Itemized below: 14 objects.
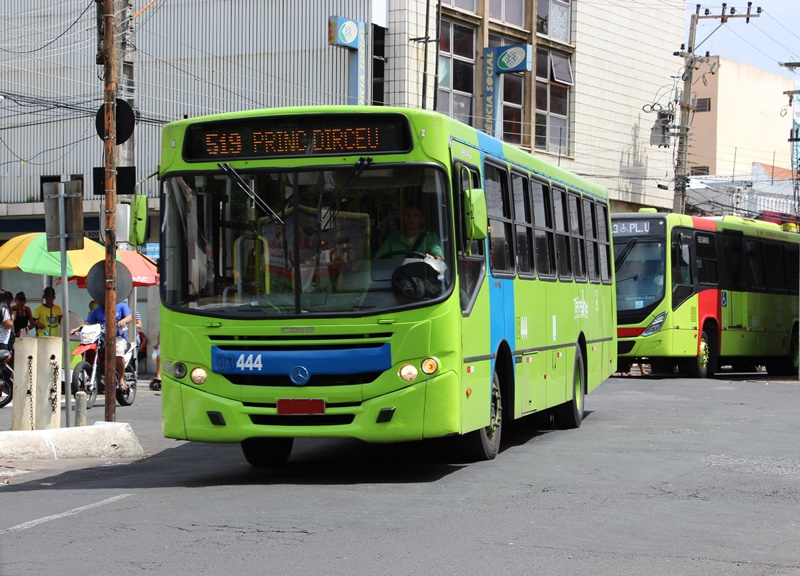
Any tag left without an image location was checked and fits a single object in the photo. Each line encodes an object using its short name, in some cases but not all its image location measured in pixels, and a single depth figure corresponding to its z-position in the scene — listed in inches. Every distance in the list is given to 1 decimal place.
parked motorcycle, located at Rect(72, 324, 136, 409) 748.6
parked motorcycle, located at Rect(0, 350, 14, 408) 765.3
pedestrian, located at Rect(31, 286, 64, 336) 884.6
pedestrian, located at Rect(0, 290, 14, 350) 790.5
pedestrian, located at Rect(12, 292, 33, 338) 968.3
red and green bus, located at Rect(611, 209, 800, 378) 995.3
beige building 2696.9
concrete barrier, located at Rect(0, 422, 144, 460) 506.6
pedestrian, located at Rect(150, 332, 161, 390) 938.1
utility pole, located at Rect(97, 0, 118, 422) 544.7
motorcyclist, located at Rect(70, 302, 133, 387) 760.3
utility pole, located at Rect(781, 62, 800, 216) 1692.9
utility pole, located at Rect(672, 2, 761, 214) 1705.2
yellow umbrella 847.7
